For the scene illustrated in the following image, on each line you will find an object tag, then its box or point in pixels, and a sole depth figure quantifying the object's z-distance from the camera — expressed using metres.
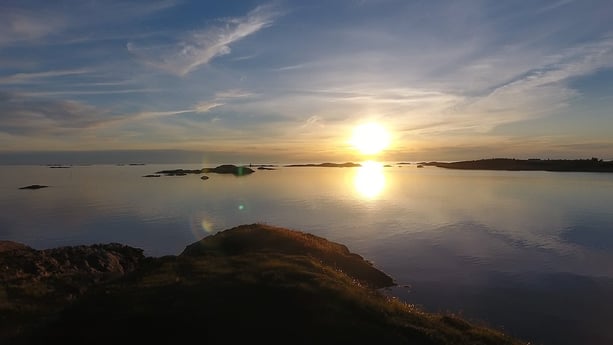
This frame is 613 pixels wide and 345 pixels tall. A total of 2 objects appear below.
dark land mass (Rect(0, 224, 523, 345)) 17.30
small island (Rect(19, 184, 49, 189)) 157.00
